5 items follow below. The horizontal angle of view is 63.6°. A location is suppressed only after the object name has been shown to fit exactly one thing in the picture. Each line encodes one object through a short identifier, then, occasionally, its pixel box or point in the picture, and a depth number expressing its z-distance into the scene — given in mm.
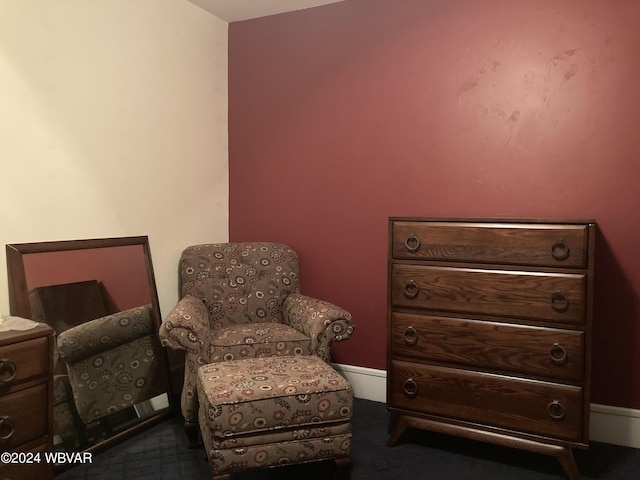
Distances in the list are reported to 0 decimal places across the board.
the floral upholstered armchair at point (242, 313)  2354
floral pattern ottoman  1920
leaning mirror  2227
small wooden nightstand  1635
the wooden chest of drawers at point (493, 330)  2066
